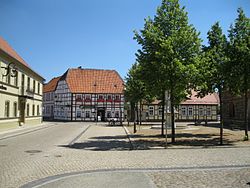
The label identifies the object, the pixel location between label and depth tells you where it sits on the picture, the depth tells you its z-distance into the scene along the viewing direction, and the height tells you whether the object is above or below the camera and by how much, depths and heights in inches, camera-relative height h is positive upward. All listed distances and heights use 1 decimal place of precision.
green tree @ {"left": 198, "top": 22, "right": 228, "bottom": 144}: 524.7 +94.9
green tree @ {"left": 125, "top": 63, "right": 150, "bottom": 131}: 912.6 +57.4
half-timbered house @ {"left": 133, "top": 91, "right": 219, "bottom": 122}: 1756.6 -48.7
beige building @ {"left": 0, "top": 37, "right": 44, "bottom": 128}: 856.4 +53.7
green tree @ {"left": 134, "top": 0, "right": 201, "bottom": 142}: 499.3 +122.4
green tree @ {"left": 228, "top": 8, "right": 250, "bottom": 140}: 533.1 +120.4
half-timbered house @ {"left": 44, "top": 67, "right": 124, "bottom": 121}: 1790.5 +56.6
